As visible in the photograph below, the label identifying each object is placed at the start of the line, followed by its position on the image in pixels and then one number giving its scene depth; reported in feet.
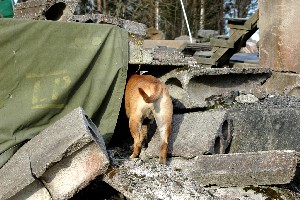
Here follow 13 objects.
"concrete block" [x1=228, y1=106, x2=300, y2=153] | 16.43
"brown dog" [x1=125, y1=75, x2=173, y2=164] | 15.04
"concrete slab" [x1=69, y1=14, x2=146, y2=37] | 18.65
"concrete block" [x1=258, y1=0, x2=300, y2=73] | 24.76
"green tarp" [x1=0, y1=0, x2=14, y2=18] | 32.73
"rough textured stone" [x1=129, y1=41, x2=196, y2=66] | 17.48
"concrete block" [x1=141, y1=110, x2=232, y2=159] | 15.28
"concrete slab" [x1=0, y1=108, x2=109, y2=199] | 11.05
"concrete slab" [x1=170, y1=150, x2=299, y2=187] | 12.90
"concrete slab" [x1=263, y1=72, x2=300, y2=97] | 25.04
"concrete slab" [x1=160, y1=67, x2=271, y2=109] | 18.13
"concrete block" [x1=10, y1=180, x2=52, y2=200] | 11.40
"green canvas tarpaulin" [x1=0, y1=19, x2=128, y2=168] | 14.32
